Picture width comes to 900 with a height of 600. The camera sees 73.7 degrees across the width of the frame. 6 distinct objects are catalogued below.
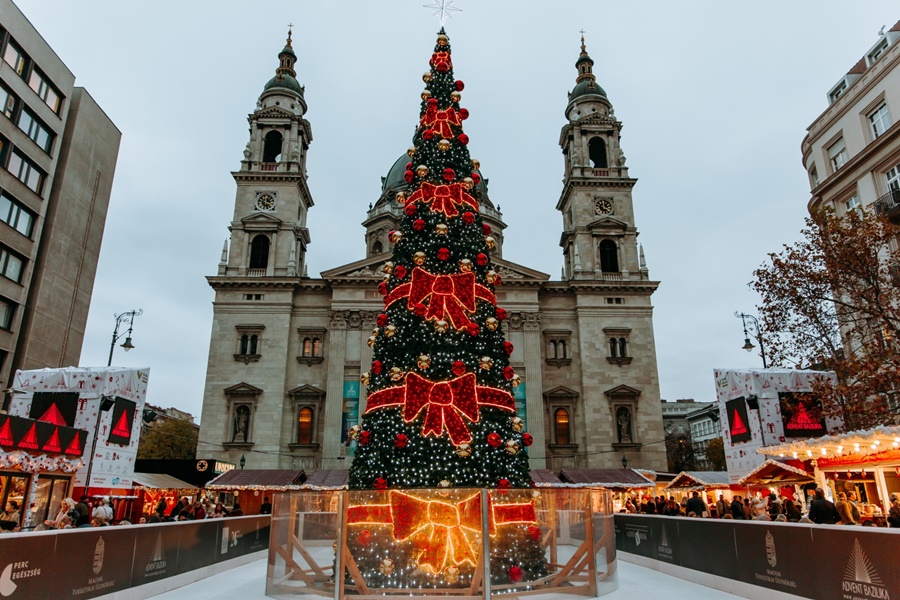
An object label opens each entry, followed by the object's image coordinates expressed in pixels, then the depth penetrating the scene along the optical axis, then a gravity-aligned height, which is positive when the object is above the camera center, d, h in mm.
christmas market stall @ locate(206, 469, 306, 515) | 33888 -484
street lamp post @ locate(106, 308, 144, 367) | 32750 +7279
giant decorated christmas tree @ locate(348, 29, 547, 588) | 9602 +1383
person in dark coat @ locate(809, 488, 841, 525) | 12328 -719
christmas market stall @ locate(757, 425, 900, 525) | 15086 +365
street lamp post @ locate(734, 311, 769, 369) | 31756 +6754
